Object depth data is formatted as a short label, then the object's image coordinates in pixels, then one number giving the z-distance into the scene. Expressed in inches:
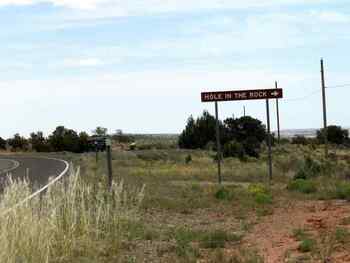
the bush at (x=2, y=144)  4512.1
